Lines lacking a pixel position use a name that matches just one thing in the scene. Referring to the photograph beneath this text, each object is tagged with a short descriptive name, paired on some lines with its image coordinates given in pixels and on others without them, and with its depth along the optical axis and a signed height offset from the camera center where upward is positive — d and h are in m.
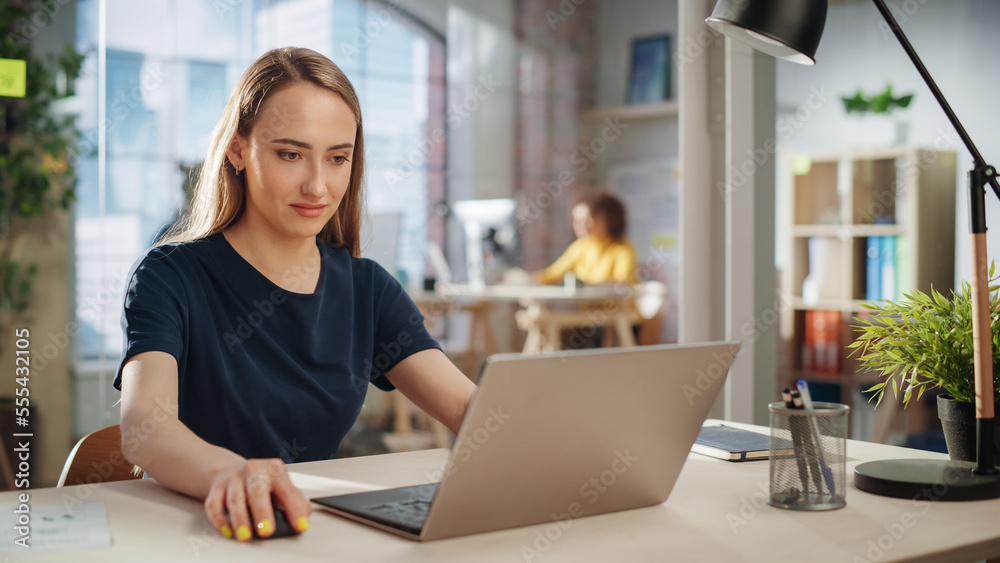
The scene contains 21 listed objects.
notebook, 1.19 -0.23
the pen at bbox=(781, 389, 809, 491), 0.93 -0.17
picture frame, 6.36 +1.51
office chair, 1.19 -0.25
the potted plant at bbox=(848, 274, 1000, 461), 1.12 -0.09
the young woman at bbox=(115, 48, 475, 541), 1.25 -0.03
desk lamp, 1.00 -0.01
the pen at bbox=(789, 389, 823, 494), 0.93 -0.17
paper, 0.80 -0.24
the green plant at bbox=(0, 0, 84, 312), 3.54 +0.51
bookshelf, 2.10 +0.12
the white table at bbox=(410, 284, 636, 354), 5.20 -0.16
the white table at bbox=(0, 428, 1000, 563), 0.78 -0.24
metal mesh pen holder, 0.93 -0.18
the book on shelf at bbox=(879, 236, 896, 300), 2.33 +0.04
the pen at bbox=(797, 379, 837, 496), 0.93 -0.17
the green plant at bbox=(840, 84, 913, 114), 2.28 +0.47
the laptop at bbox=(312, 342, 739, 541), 0.76 -0.15
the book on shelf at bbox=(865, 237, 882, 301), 2.52 +0.03
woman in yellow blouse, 5.69 +0.21
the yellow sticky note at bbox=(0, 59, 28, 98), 3.21 +0.75
